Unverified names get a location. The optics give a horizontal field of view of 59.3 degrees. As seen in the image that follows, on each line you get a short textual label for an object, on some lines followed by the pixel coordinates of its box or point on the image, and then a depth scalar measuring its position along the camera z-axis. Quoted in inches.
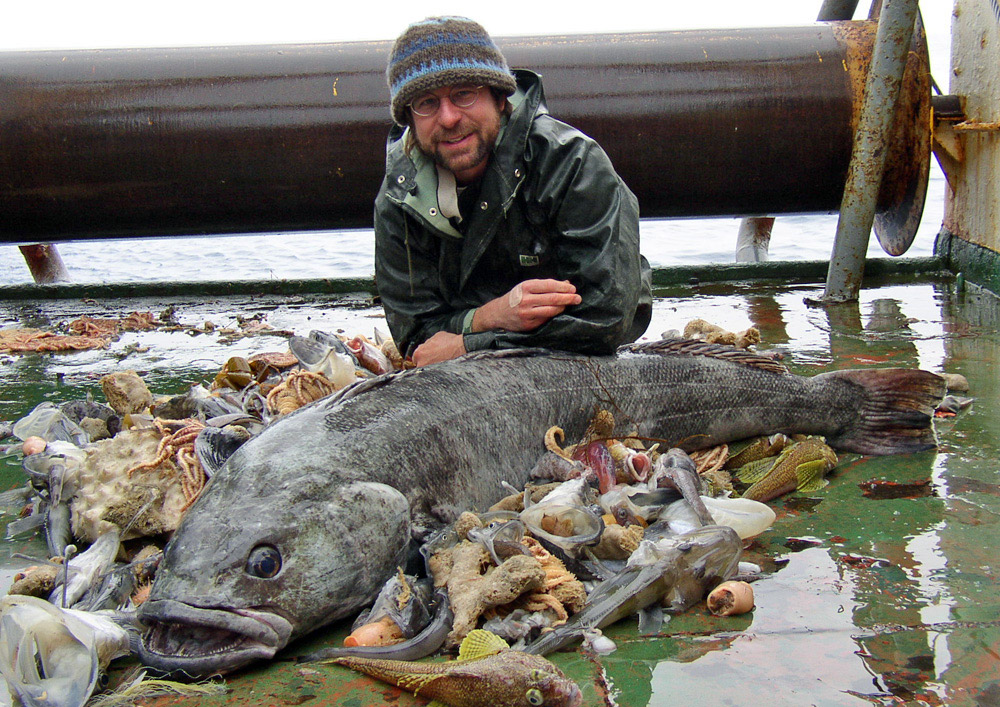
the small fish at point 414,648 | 91.2
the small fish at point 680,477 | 115.0
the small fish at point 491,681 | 79.4
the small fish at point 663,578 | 94.7
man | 148.1
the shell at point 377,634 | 94.3
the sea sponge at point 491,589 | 94.1
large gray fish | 92.8
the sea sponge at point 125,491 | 123.9
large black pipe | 272.5
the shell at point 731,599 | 95.8
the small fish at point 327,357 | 174.4
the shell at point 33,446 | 141.3
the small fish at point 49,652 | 83.7
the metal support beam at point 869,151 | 259.6
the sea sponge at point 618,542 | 105.3
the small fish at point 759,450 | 149.5
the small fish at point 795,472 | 132.3
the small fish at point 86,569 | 108.9
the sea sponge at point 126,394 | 169.3
